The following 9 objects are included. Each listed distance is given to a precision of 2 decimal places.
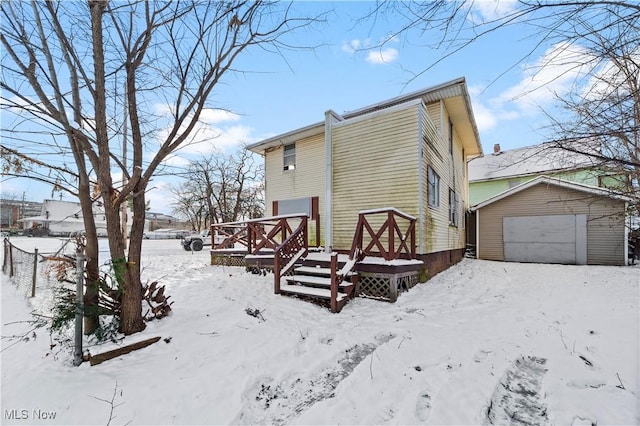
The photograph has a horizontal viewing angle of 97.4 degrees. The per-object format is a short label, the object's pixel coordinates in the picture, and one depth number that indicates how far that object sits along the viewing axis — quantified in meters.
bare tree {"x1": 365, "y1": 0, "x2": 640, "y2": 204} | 1.91
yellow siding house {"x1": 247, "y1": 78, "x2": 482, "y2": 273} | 7.38
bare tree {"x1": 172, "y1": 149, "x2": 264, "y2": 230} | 24.76
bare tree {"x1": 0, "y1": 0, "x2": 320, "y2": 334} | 3.50
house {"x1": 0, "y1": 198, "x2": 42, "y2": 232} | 42.23
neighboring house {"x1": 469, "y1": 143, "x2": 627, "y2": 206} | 18.37
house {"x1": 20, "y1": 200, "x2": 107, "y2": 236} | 35.31
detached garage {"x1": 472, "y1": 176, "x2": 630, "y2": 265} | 11.02
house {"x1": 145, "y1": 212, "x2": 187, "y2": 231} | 60.79
